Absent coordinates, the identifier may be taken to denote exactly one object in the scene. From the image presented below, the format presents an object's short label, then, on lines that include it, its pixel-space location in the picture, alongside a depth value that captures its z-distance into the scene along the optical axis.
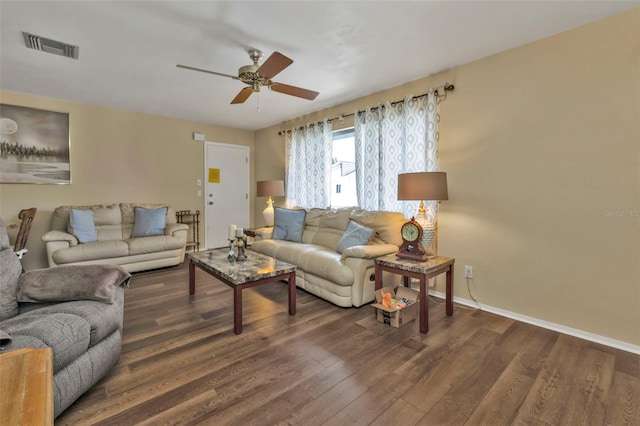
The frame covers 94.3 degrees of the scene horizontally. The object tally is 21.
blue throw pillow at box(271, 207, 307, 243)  3.96
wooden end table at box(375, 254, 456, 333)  2.35
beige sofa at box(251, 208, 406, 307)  2.80
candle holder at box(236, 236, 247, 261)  2.91
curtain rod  2.98
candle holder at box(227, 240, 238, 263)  2.89
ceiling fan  2.16
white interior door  5.48
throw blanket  1.75
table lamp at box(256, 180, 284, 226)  4.61
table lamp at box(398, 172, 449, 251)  2.61
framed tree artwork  3.76
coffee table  2.33
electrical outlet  2.91
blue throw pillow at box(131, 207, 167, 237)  4.30
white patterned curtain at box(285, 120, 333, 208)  4.35
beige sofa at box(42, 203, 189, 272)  3.59
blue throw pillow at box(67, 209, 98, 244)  3.82
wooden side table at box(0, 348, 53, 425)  0.67
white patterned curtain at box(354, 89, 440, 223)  3.12
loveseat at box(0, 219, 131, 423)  1.38
